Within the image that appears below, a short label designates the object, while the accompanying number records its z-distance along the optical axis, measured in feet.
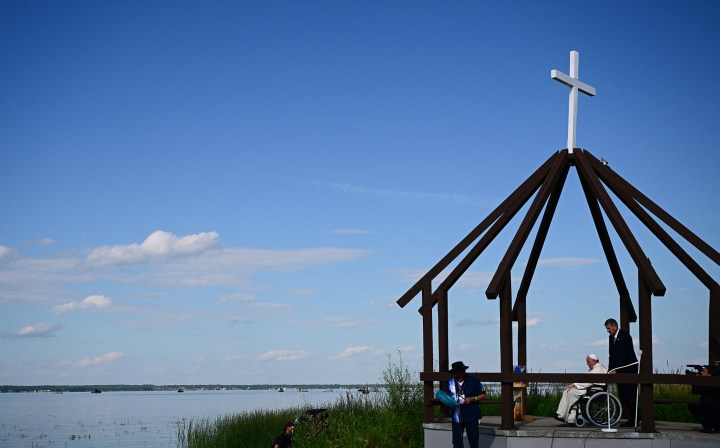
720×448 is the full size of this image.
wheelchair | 52.37
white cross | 58.29
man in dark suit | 53.72
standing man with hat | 49.73
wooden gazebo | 50.55
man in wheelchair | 54.34
